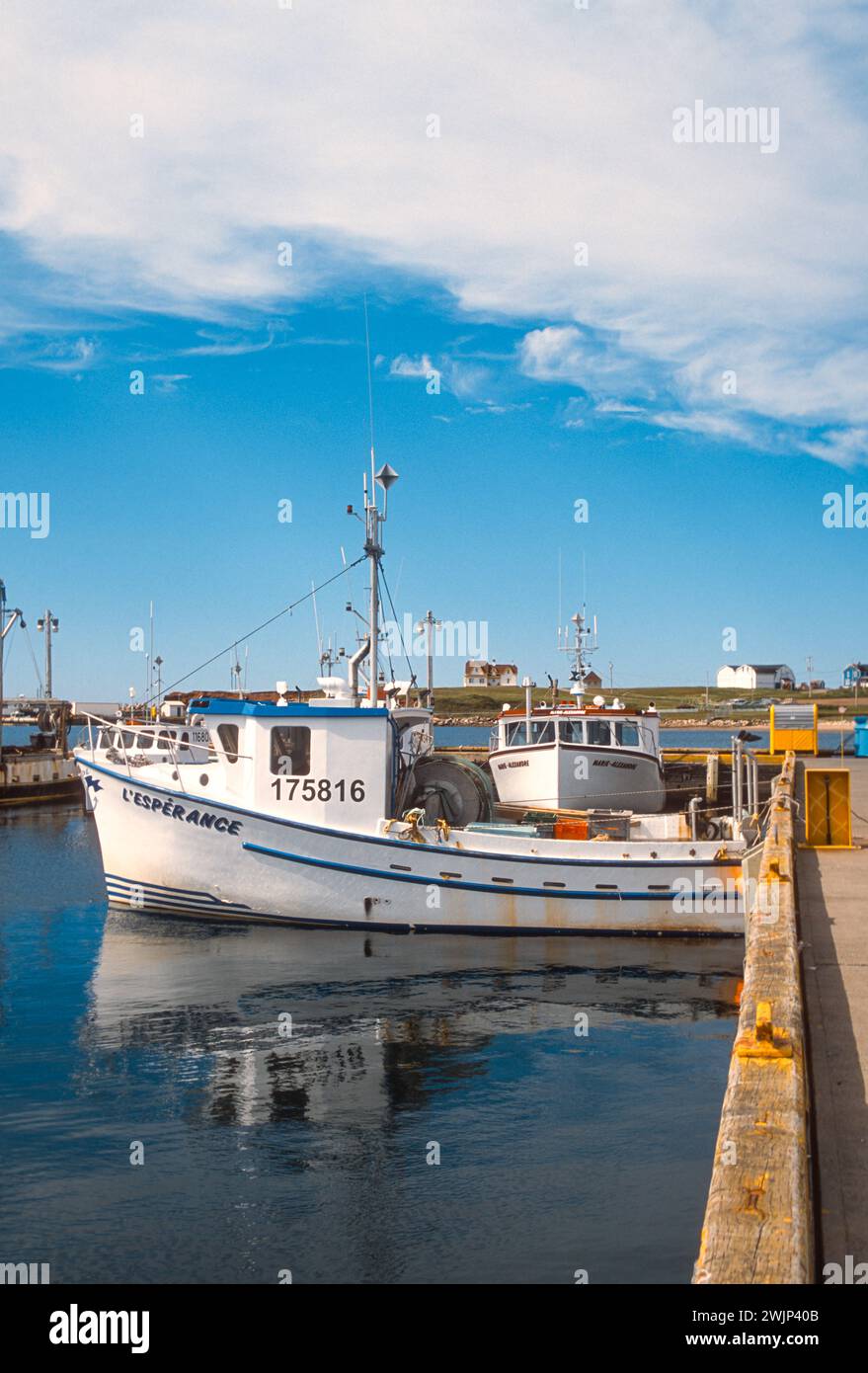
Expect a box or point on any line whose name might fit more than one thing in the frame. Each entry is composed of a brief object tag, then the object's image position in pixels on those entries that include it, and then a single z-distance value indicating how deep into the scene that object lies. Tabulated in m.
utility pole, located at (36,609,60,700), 70.62
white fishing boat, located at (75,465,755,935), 20.17
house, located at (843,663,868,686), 116.44
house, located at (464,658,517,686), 179.00
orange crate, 21.20
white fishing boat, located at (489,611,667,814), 25.53
